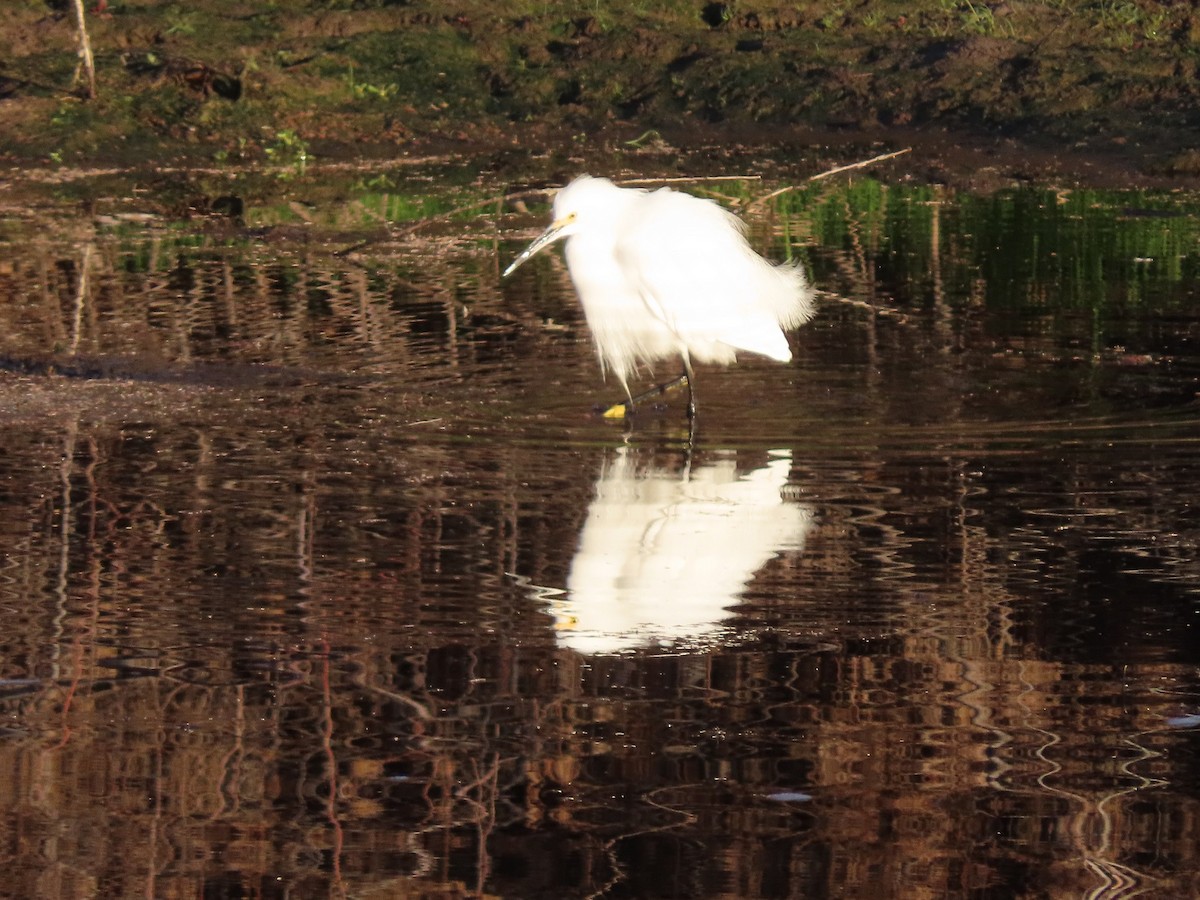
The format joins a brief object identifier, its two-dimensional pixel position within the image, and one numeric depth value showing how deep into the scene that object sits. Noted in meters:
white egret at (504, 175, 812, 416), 16.55
